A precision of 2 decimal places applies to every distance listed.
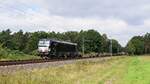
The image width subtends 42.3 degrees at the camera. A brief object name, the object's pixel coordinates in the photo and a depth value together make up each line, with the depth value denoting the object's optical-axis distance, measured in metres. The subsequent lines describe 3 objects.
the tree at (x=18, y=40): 83.90
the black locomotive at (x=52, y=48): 29.79
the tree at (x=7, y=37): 75.40
